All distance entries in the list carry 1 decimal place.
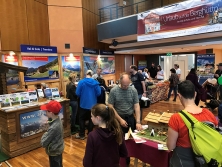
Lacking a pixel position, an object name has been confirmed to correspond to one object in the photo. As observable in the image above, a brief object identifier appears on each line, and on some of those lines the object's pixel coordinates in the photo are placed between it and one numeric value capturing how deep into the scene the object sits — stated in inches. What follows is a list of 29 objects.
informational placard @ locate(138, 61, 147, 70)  488.3
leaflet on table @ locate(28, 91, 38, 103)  147.9
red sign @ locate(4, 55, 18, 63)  218.8
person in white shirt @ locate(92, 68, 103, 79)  199.5
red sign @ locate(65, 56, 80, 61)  288.8
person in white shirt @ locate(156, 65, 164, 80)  387.9
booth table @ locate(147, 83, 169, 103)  302.1
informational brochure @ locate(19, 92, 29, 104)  142.3
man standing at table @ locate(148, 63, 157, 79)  422.3
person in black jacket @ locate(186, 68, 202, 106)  229.5
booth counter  127.8
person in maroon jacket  56.4
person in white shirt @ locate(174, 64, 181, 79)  339.1
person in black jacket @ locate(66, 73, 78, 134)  172.8
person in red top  53.4
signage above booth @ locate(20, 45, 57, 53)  234.5
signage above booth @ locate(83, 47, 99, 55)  306.4
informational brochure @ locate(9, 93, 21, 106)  136.7
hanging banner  198.9
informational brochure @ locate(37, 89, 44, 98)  153.8
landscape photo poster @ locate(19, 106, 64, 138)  134.1
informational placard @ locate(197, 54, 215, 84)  350.0
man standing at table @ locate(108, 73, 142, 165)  99.6
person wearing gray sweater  83.7
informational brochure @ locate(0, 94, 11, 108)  131.4
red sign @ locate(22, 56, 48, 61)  237.3
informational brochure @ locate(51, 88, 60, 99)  163.5
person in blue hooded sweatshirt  154.9
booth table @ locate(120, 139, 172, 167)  73.3
